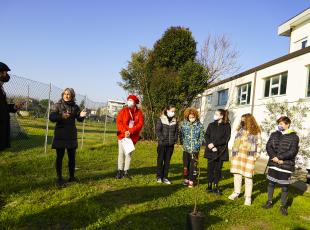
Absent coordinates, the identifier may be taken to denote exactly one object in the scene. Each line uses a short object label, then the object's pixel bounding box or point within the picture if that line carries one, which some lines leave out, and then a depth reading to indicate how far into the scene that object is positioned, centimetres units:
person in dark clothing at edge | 347
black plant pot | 344
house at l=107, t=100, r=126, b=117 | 1908
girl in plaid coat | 543
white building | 1249
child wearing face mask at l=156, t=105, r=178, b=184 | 625
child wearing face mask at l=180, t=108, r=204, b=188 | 621
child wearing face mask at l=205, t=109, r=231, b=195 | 584
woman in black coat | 530
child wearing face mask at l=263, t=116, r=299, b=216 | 515
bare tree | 1966
